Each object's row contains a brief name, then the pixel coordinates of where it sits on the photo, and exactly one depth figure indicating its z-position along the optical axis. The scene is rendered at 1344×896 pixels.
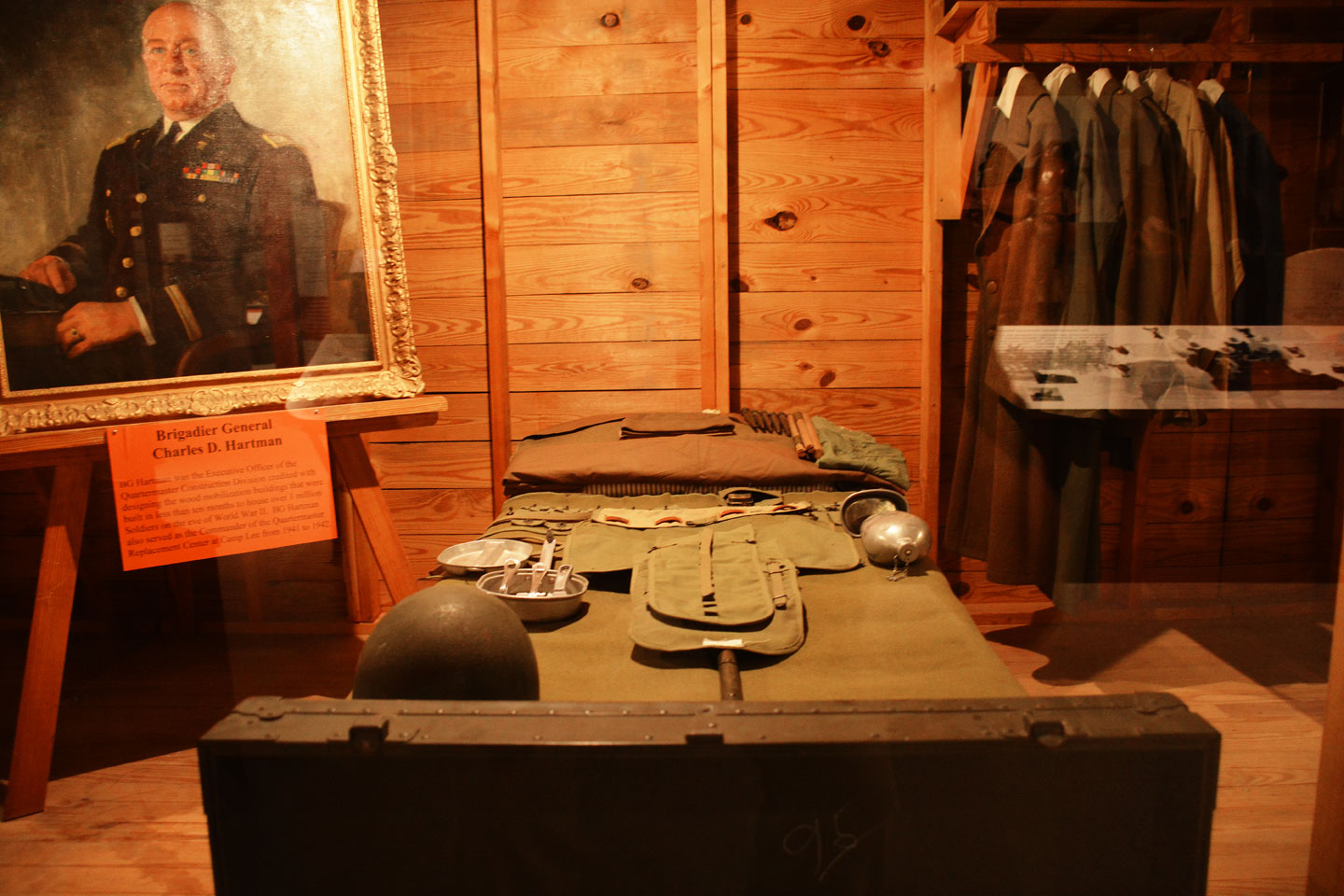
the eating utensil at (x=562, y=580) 1.67
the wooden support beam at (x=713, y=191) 2.84
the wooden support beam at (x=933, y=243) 2.81
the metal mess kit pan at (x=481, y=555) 1.82
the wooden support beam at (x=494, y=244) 2.86
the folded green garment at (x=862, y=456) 2.33
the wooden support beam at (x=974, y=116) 2.56
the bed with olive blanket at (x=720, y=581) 1.43
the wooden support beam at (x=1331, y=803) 1.41
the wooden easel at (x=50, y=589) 1.91
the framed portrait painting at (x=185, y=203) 1.83
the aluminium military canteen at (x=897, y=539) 1.81
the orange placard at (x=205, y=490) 1.89
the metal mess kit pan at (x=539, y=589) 1.63
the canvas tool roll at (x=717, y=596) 1.50
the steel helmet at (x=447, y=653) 1.13
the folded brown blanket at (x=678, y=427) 2.51
